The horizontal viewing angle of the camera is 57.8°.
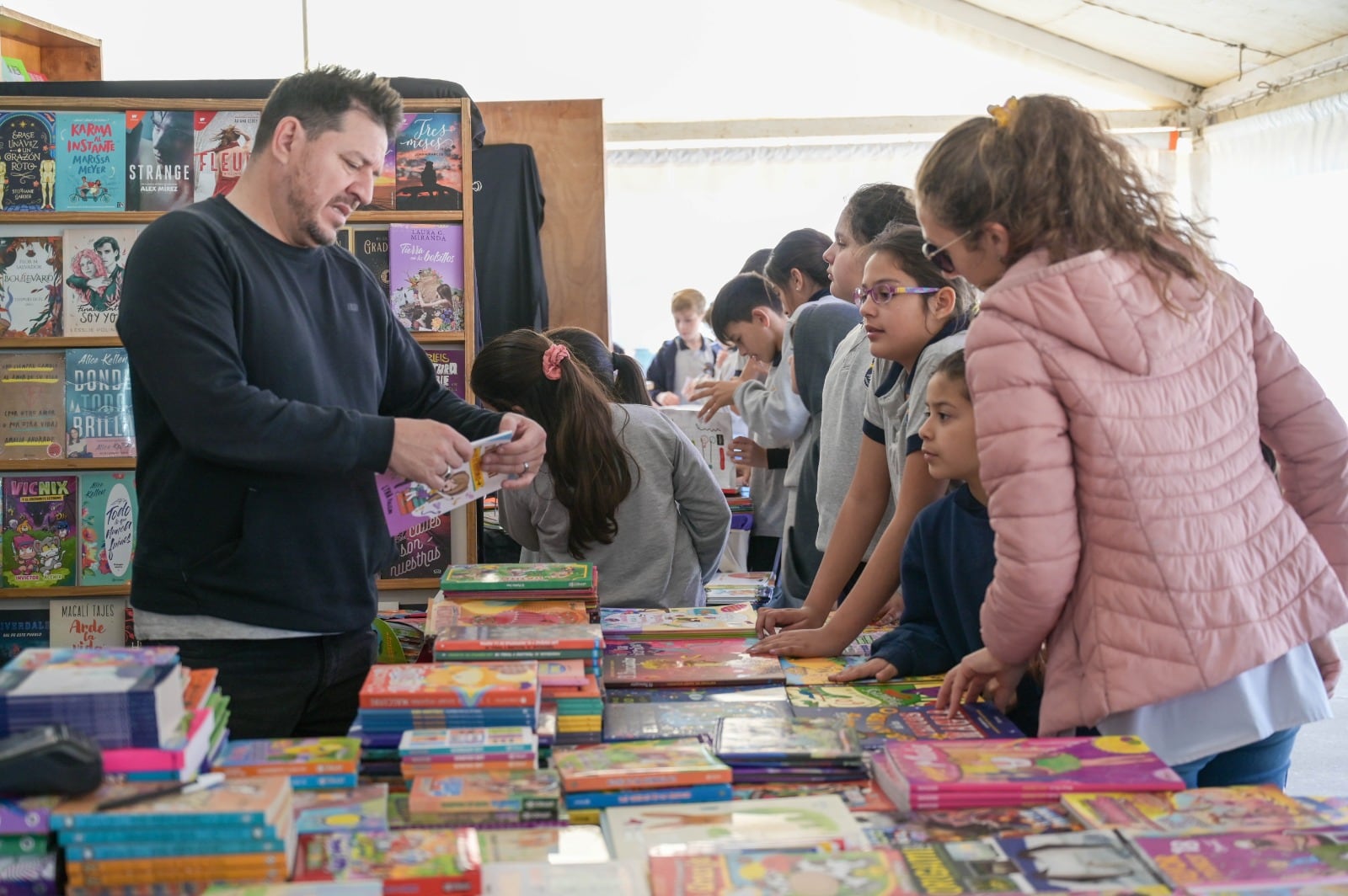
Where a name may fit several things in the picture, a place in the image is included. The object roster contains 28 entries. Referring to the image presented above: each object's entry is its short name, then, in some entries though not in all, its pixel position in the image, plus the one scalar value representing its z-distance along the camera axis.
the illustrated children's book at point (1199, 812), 1.30
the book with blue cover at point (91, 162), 3.60
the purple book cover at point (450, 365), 3.69
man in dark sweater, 1.67
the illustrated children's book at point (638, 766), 1.40
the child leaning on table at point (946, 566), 1.84
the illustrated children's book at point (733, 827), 1.29
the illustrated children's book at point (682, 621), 2.18
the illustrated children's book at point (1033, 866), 1.19
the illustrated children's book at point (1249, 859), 1.18
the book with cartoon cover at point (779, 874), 1.18
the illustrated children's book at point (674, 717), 1.63
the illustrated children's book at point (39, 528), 3.72
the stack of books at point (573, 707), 1.59
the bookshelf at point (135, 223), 3.59
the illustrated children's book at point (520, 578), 2.04
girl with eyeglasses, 2.08
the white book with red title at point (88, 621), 3.76
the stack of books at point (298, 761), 1.36
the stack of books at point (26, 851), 1.14
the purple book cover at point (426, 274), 3.67
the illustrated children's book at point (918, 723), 1.64
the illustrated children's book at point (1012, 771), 1.38
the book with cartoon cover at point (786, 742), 1.49
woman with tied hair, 1.44
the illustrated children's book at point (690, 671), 1.90
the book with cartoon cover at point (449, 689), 1.45
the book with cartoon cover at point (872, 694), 1.80
